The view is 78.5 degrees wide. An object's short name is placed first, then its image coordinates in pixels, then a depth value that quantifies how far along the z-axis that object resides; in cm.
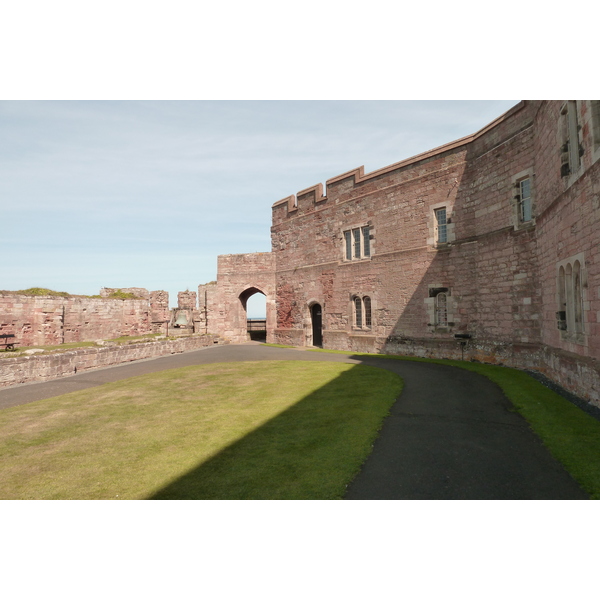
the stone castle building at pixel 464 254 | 848
